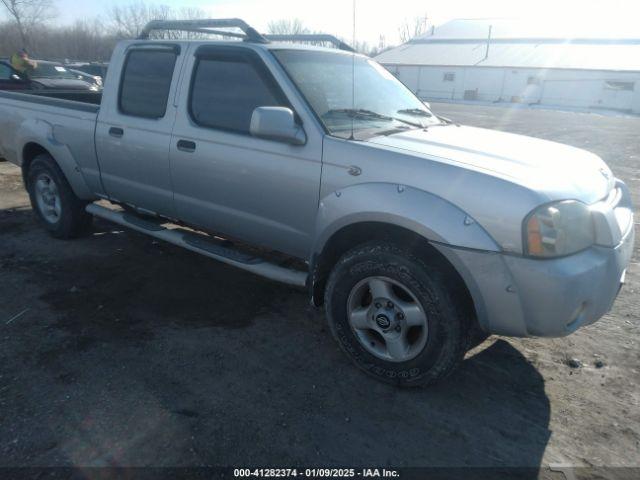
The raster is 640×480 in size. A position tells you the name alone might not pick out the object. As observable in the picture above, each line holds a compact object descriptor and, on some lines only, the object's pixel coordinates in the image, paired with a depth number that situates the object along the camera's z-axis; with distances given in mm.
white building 36281
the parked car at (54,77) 12796
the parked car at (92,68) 22611
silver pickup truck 2455
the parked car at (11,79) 11020
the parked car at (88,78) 14820
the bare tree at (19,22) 48816
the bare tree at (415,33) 80375
